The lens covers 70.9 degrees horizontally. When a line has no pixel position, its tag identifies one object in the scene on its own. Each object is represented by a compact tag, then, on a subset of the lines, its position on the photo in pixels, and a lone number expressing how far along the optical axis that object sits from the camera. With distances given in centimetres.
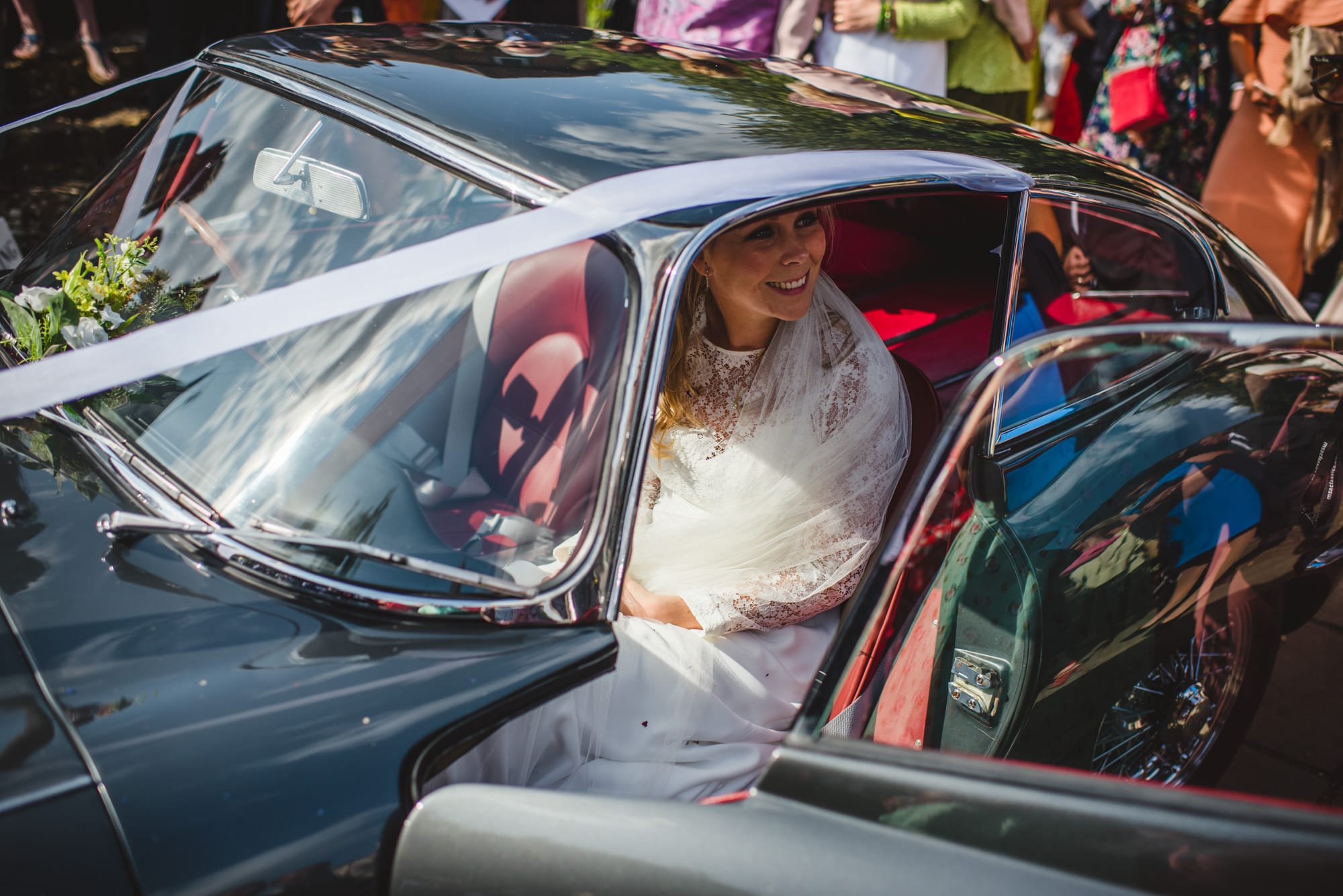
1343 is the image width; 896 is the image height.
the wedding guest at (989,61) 409
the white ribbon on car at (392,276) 132
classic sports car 104
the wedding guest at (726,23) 405
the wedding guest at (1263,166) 395
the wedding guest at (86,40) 487
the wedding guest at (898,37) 385
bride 166
